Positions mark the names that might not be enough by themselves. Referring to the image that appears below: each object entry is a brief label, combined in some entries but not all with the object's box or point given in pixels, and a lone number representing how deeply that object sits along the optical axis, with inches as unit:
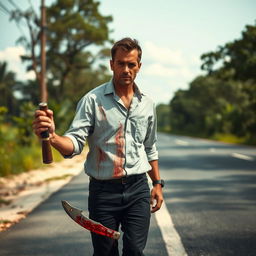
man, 110.6
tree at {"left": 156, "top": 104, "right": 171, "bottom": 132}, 6595.5
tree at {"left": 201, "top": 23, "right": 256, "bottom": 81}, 645.9
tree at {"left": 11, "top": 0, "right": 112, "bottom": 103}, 1253.1
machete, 102.7
